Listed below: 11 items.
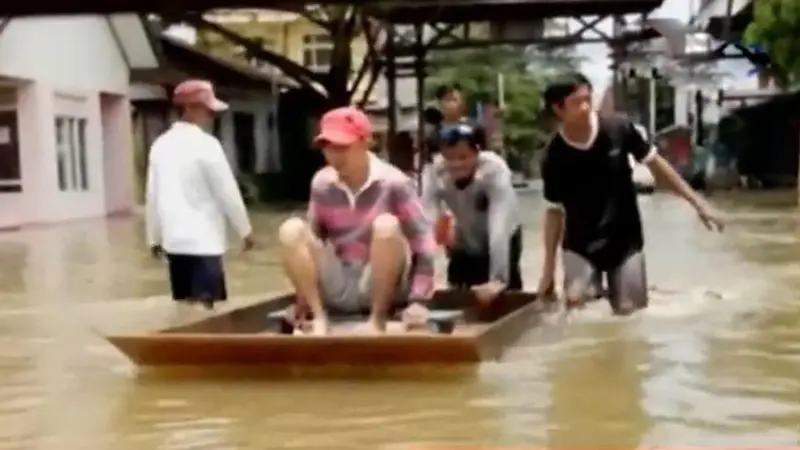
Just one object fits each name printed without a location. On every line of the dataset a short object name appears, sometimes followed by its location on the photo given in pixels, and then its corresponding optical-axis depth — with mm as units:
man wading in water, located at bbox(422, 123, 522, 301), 9859
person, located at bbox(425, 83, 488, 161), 10363
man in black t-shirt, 9625
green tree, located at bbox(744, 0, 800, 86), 27609
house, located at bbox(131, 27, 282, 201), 39375
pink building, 32781
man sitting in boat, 8219
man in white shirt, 11109
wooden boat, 7738
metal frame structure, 31406
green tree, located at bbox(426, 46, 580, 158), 52062
